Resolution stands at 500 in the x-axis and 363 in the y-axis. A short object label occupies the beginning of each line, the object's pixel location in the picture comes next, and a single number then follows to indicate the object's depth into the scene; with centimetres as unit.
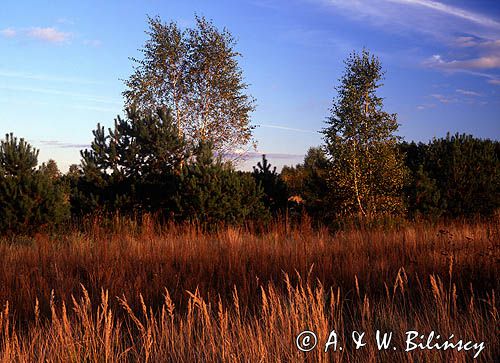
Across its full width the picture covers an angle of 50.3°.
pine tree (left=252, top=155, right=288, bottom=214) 1520
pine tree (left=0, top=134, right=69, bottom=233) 1238
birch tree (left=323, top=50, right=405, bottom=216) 1490
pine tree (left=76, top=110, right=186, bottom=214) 1431
